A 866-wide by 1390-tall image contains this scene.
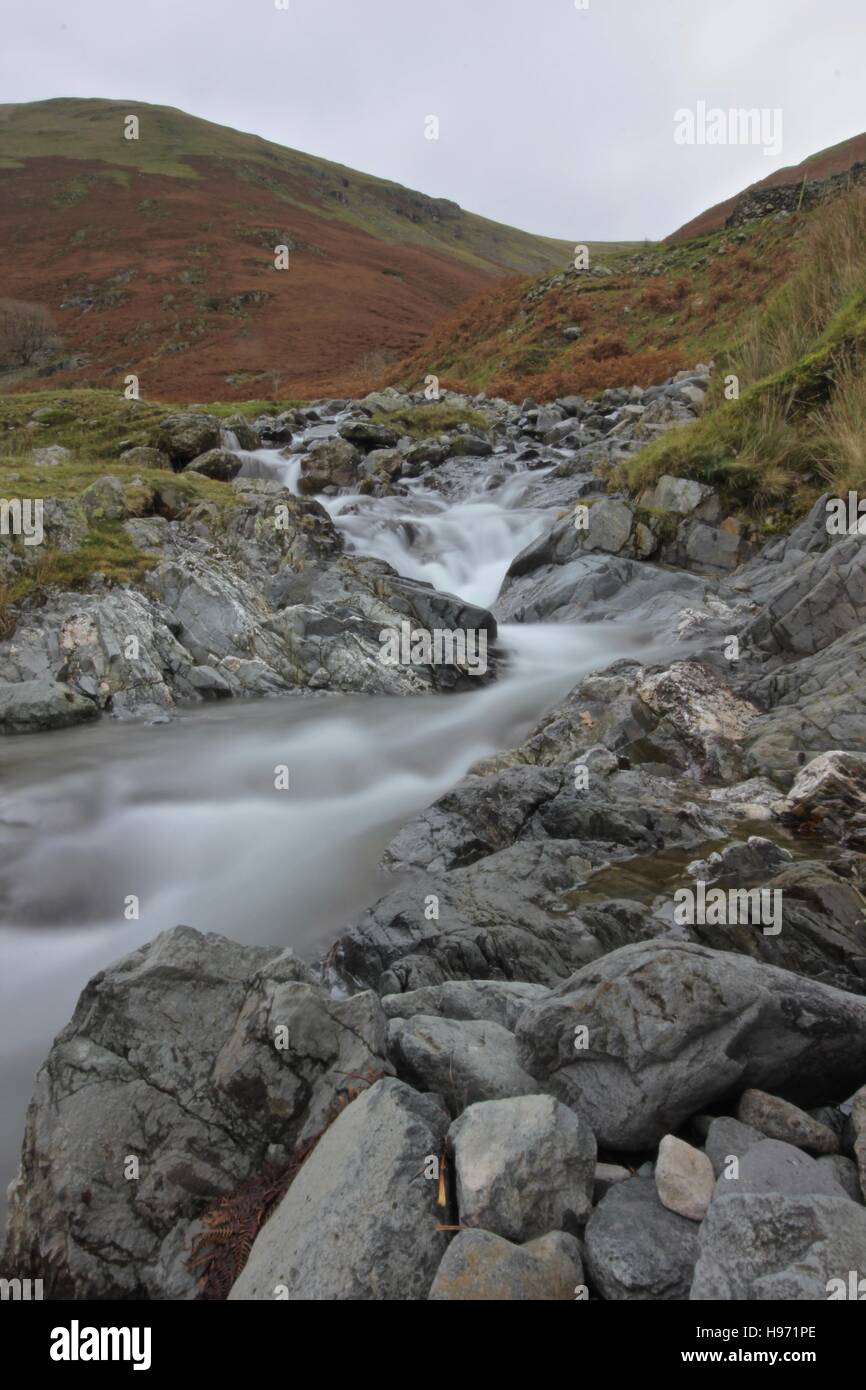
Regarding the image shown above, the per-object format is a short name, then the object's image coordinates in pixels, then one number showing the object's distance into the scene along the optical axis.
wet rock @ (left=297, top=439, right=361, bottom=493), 19.12
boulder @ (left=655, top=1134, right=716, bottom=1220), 2.37
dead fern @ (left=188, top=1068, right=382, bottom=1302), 2.61
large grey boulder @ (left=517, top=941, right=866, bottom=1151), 2.71
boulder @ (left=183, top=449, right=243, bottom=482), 16.75
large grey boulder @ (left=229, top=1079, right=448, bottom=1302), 2.32
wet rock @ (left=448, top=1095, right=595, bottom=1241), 2.39
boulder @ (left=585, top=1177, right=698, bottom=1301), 2.21
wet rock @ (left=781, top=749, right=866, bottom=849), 4.98
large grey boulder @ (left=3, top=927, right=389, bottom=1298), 2.75
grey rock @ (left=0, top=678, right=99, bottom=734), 8.91
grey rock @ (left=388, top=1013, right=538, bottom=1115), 2.89
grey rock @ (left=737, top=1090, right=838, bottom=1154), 2.57
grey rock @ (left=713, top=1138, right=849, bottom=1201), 2.33
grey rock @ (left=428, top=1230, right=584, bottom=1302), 2.19
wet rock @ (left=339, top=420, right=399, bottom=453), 22.12
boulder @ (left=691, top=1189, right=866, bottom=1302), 2.03
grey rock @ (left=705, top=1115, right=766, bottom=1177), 2.49
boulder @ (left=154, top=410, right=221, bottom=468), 17.97
